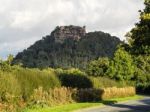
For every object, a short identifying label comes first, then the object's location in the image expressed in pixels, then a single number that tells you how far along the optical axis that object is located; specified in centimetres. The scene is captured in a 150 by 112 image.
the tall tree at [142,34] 4110
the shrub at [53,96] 4216
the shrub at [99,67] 9571
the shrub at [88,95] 5437
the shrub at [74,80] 5340
